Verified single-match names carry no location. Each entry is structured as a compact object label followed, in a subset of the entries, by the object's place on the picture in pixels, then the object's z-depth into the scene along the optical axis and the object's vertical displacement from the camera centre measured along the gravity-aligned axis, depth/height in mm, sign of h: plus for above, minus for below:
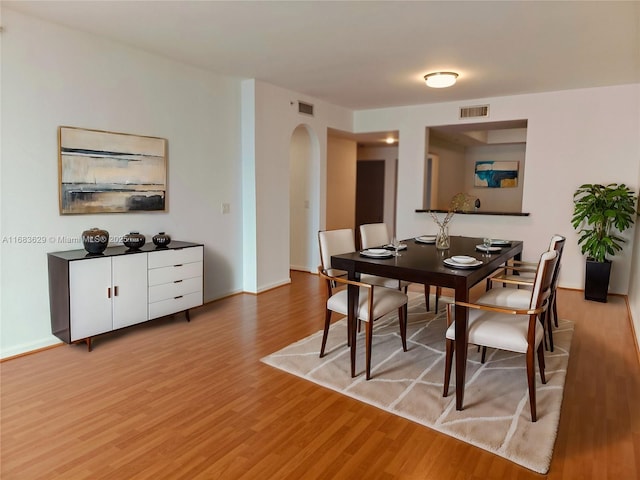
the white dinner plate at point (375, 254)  3104 -426
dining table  2434 -461
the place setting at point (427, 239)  4043 -399
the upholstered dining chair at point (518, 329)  2344 -771
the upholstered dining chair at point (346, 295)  2871 -755
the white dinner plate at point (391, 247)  3513 -417
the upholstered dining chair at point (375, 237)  4141 -402
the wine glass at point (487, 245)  3398 -389
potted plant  4707 -226
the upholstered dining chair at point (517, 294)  3059 -720
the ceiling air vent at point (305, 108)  5649 +1234
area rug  2205 -1241
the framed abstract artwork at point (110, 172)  3395 +189
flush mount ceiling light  4418 +1303
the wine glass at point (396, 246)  3293 -394
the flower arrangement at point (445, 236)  3582 -318
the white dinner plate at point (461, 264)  2717 -430
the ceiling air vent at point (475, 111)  5785 +1261
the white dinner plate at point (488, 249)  3420 -406
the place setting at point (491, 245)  3422 -398
